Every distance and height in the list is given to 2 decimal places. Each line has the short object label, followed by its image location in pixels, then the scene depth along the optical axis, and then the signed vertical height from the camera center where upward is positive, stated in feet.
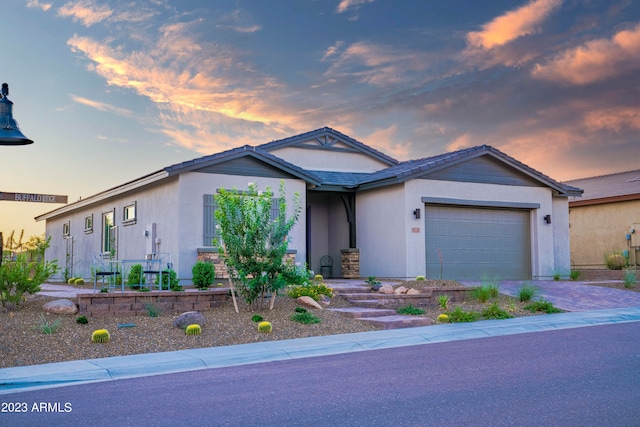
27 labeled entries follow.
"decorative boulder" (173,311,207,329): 39.22 -3.64
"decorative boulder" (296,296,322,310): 47.37 -3.13
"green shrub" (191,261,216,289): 51.03 -1.18
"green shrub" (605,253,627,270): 89.76 -0.68
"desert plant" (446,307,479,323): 45.60 -4.12
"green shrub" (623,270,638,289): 63.93 -2.28
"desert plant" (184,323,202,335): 38.04 -4.09
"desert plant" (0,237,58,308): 40.98 -1.18
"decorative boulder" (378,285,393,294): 54.03 -2.60
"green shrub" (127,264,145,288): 52.31 -1.27
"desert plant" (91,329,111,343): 35.24 -4.11
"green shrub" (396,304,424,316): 48.37 -3.91
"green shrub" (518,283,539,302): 53.11 -2.88
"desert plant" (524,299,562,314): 50.09 -3.88
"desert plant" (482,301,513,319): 47.16 -4.01
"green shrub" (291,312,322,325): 42.55 -3.90
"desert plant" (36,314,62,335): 36.11 -3.65
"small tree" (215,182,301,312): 44.75 +1.15
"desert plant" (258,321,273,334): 39.60 -4.16
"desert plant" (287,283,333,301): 49.67 -2.43
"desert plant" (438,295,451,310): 50.01 -3.36
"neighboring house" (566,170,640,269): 95.30 +5.37
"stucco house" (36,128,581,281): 60.90 +5.29
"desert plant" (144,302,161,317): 42.61 -3.19
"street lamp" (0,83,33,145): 24.76 +5.10
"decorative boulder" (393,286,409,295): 53.04 -2.65
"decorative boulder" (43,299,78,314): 40.84 -2.90
